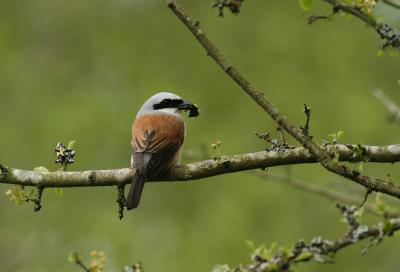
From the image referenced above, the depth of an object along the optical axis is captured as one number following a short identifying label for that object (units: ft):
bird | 39.11
